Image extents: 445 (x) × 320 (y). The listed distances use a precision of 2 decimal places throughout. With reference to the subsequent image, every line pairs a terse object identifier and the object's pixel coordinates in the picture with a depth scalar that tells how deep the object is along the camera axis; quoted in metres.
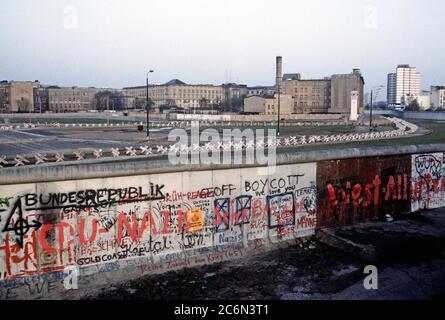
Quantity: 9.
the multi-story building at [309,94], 161.62
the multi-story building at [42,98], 184.31
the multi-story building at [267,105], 132.12
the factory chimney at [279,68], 144.57
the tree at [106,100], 194.00
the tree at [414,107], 179.50
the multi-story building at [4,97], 167.50
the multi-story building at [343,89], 145.36
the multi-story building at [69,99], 189.50
